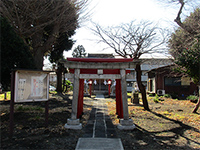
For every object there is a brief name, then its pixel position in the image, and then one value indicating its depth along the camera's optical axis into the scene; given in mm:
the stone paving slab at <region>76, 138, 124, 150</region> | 4141
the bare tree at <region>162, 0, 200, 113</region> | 8742
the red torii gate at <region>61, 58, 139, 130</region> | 5890
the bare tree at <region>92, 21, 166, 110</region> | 9648
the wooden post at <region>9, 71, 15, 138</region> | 4603
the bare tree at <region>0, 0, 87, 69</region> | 9055
